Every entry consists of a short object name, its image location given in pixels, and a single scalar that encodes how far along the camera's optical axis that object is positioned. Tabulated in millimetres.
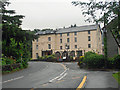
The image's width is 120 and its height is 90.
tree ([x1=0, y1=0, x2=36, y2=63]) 15557
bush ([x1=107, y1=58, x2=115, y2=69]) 14240
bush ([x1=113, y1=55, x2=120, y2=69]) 14054
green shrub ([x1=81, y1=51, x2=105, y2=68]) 14646
